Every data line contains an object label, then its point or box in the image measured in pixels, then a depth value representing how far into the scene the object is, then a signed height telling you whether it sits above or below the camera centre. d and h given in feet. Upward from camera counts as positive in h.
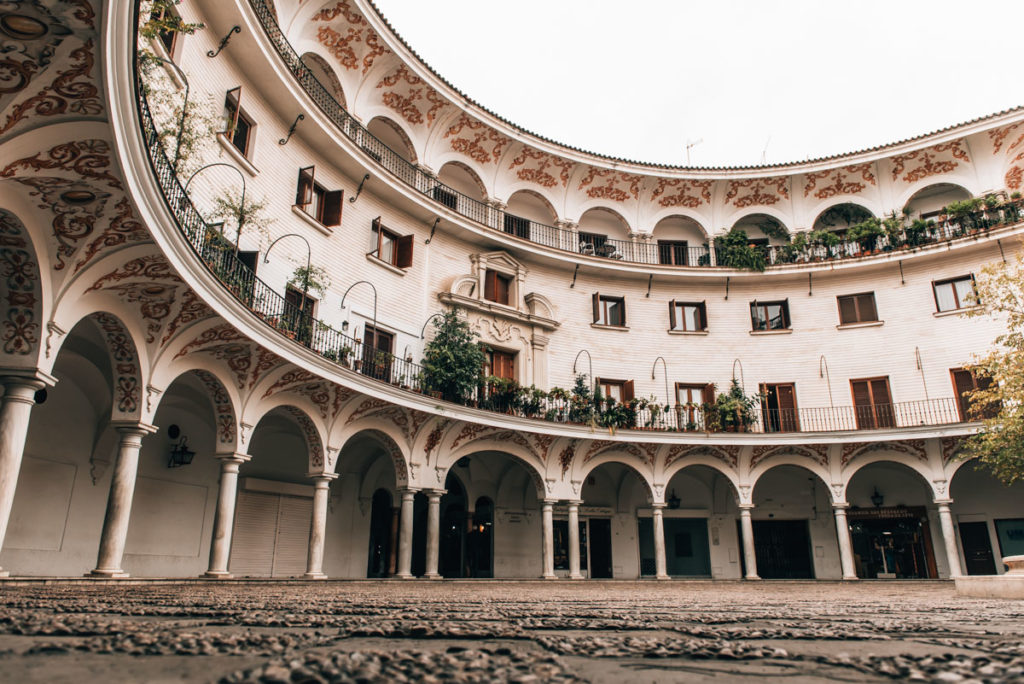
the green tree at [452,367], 59.82 +15.89
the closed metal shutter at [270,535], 56.70 +1.75
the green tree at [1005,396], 55.06 +12.81
